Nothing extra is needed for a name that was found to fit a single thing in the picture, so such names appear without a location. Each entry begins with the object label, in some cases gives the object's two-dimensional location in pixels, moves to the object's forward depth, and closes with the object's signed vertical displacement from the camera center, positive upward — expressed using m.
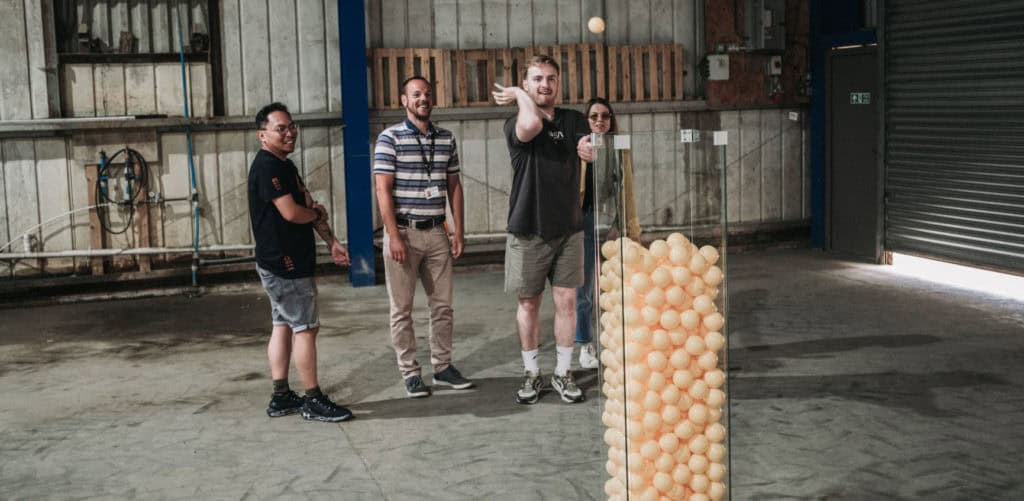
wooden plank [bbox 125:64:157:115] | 10.82 +0.60
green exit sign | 11.49 +0.35
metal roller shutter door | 9.73 -0.01
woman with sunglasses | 6.91 -0.75
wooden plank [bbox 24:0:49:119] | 10.41 +0.90
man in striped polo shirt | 6.54 -0.39
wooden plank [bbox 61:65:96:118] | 10.66 +0.59
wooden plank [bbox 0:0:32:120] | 10.40 +0.83
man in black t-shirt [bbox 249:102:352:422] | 6.03 -0.54
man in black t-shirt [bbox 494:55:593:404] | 6.20 -0.44
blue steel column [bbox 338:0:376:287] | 10.57 +0.10
